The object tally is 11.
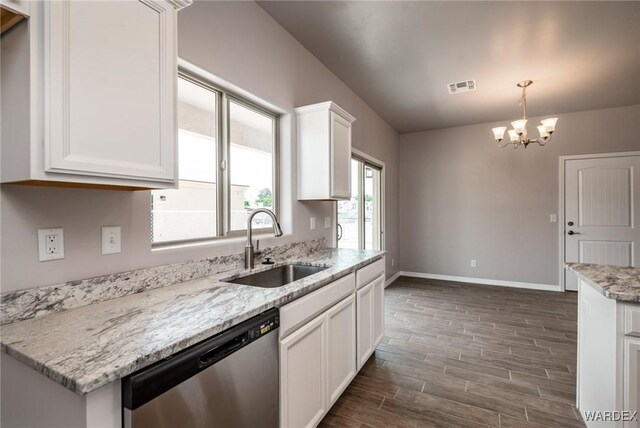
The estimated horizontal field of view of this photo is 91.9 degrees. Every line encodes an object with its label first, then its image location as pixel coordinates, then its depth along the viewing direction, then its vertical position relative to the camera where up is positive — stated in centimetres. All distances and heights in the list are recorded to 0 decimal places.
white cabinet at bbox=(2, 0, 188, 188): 93 +41
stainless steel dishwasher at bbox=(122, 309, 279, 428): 85 -56
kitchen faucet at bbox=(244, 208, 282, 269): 202 -22
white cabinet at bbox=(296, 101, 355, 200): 258 +53
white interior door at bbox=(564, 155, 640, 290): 439 +1
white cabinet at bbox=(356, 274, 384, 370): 232 -85
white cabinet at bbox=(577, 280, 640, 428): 139 -73
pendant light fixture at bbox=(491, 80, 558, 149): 330 +94
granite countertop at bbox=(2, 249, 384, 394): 80 -38
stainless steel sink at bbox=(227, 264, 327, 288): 203 -43
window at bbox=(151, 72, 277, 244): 182 +31
